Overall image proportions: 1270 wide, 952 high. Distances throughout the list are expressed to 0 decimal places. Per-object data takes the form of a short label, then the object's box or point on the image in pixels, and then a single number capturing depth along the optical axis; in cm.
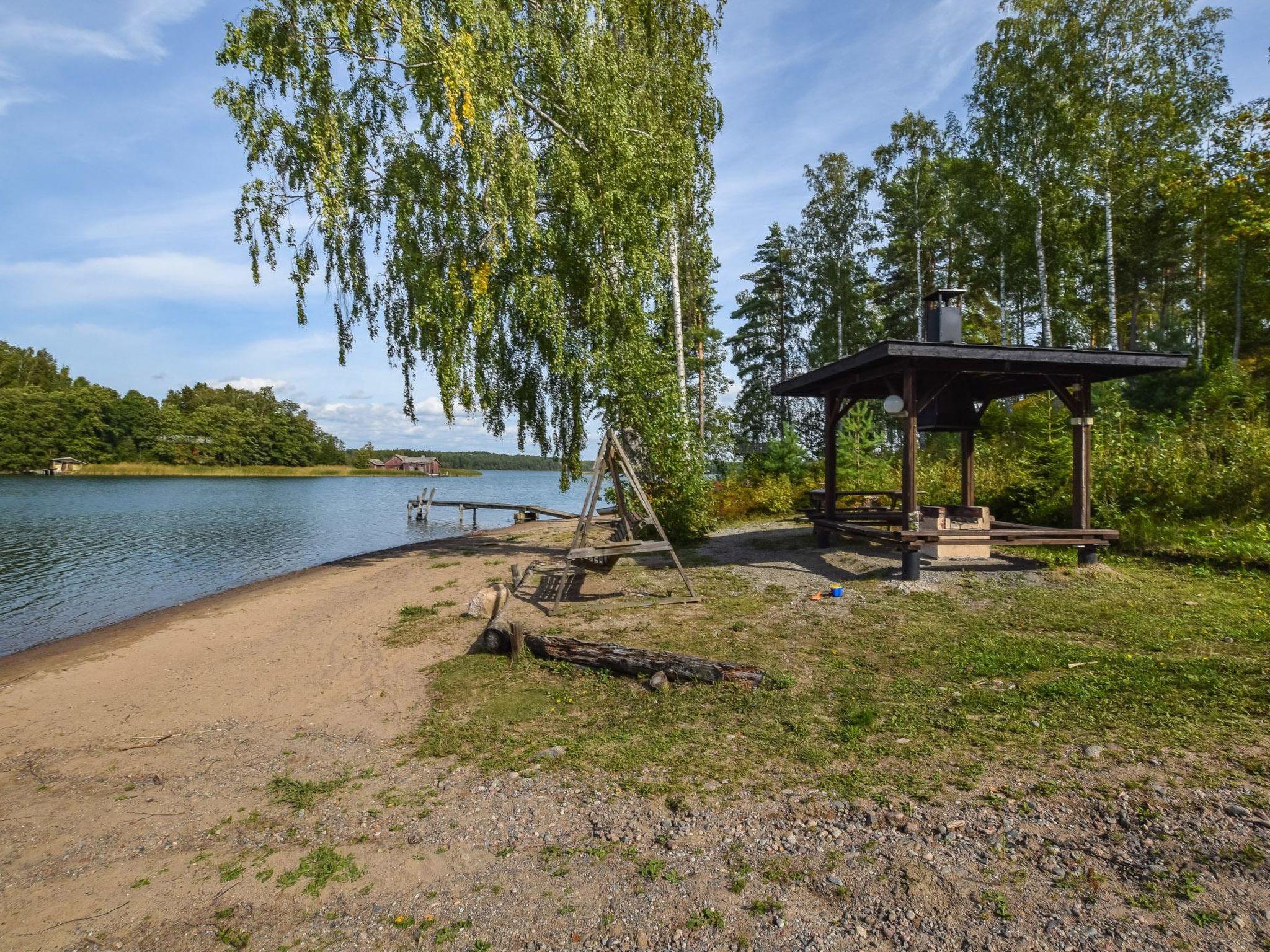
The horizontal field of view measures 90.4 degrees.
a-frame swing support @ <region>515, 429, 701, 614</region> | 862
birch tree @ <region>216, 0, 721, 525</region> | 1056
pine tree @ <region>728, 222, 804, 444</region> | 3672
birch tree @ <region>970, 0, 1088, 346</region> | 2064
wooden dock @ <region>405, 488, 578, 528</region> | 2888
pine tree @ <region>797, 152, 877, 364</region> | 2969
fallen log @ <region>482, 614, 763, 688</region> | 572
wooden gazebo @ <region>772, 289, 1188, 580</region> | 930
